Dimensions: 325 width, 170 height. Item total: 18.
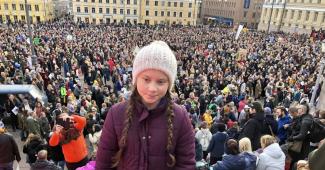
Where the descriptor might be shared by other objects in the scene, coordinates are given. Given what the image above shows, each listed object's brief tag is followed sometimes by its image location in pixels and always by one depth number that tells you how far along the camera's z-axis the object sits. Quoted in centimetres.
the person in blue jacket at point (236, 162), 424
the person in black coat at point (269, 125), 616
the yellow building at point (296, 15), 5775
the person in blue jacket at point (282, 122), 705
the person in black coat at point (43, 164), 436
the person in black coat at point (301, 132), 534
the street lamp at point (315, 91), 1191
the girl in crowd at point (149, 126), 199
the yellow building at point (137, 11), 7231
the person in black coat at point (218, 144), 619
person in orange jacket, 503
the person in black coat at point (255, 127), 594
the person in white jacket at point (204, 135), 685
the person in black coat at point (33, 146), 594
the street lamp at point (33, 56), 1510
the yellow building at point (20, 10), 6719
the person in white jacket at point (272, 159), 436
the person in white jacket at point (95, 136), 678
